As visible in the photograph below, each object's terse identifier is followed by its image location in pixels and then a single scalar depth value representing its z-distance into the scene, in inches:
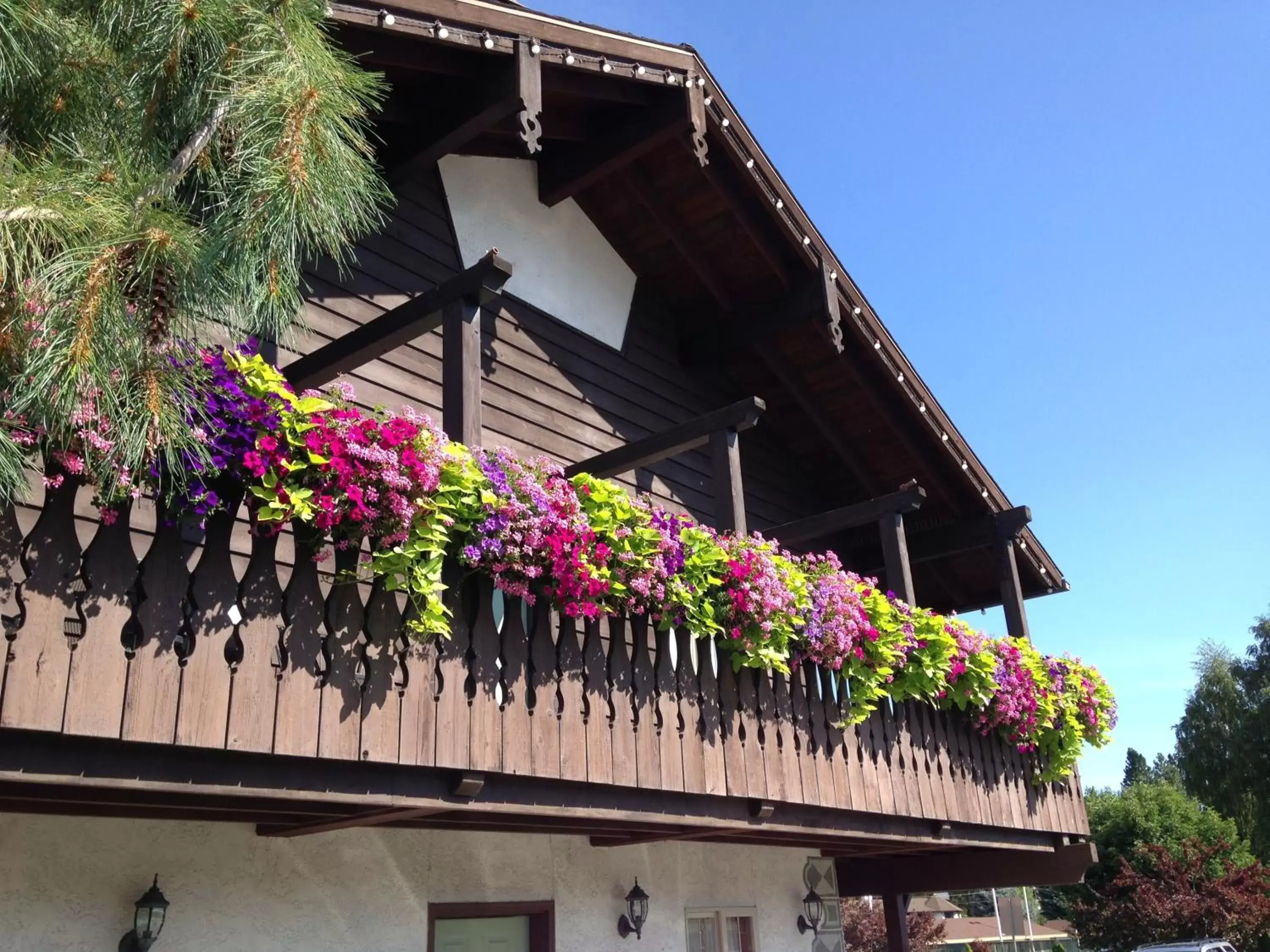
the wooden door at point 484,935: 275.7
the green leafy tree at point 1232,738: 1314.0
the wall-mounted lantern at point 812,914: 403.5
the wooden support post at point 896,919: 439.2
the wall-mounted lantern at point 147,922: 206.2
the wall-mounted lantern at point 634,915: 318.7
